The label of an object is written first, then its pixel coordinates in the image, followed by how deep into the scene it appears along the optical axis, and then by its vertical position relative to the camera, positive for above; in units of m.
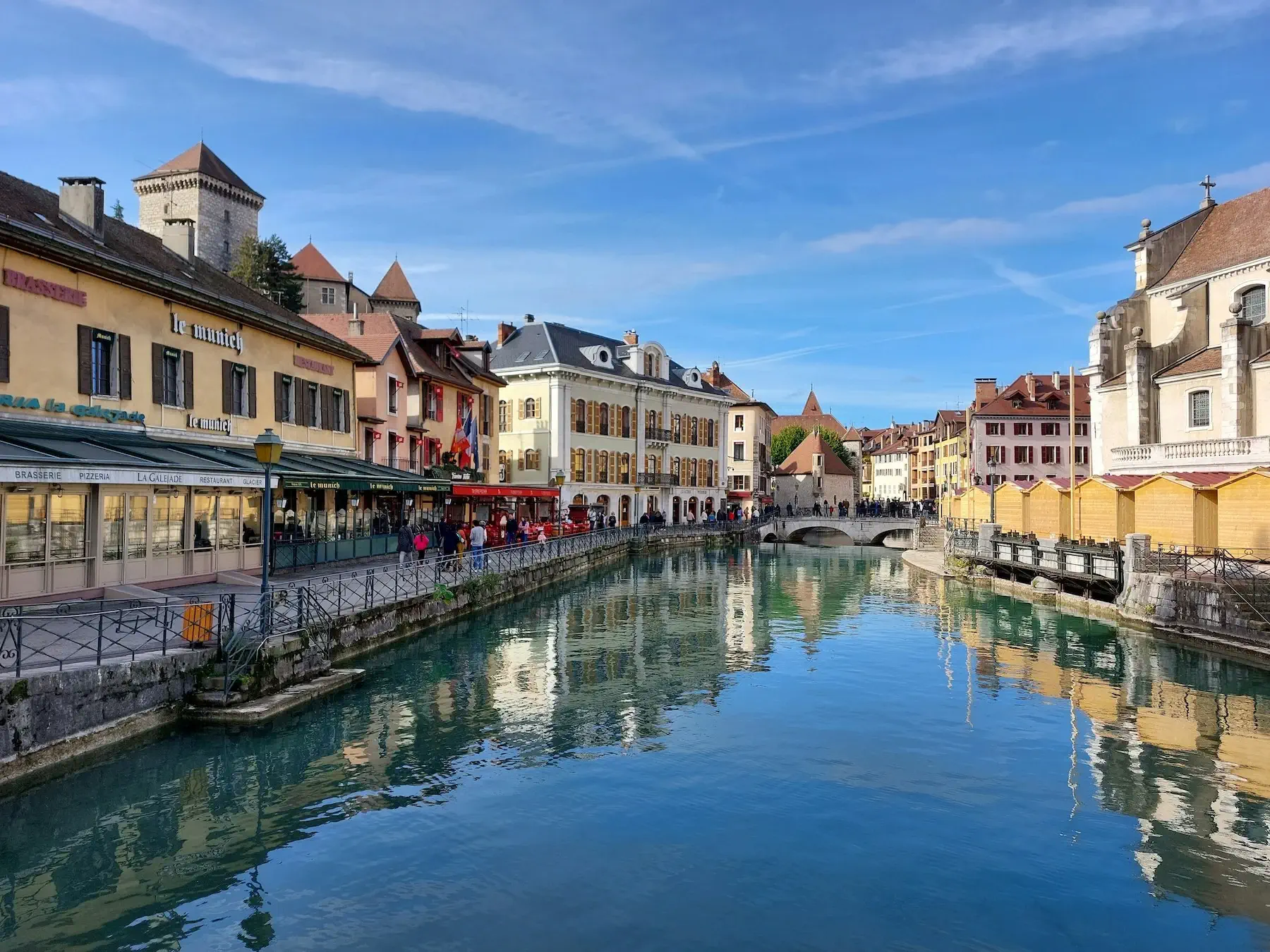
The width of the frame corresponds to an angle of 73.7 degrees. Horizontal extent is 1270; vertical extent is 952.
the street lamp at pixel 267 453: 14.25 +0.67
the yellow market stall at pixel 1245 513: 22.33 -0.56
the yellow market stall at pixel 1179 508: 24.56 -0.49
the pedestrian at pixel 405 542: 26.58 -1.64
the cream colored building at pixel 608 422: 54.09 +4.93
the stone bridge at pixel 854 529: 68.06 -2.93
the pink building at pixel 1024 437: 70.31 +4.60
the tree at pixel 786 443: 107.19 +6.37
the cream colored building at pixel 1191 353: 33.72 +6.19
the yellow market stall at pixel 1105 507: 28.56 -0.52
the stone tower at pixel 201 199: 66.19 +23.45
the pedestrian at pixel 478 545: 27.00 -1.75
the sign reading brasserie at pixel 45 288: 15.72 +4.00
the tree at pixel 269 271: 56.66 +15.37
